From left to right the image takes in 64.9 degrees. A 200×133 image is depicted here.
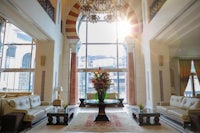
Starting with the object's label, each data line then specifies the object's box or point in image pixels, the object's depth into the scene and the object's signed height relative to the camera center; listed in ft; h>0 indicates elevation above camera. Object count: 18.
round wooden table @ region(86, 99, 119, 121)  17.60 -3.55
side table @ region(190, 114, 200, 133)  12.62 -3.38
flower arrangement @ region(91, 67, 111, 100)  17.74 -0.32
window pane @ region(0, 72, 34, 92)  33.52 -0.35
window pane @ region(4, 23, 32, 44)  35.32 +9.56
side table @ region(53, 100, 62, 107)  23.32 -3.52
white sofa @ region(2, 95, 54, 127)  14.51 -2.89
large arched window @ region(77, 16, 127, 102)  33.04 +5.43
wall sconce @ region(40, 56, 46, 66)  25.21 +3.09
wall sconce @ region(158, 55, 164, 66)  24.57 +2.97
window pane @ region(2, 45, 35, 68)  33.99 +5.10
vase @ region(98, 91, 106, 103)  18.06 -1.93
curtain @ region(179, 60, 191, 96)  34.35 +1.31
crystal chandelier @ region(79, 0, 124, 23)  17.81 +8.24
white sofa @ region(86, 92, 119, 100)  29.37 -3.14
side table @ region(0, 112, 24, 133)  12.88 -3.55
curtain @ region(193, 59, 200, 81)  35.06 +3.00
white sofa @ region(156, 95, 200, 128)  14.11 -3.26
